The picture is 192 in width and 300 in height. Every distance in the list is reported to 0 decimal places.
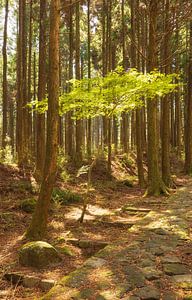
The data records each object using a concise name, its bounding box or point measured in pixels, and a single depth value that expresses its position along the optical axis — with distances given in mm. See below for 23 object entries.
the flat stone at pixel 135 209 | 10628
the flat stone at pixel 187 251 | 6309
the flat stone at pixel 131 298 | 4461
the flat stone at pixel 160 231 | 7779
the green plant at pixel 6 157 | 15611
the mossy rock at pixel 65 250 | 7008
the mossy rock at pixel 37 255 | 6242
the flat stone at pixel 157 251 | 6355
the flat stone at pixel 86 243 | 7375
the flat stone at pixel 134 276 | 4949
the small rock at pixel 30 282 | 5502
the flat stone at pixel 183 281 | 4821
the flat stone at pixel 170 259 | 5906
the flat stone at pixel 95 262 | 5891
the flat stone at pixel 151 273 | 5172
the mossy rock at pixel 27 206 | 10227
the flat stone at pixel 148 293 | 4492
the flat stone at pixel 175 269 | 5398
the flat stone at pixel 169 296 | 4465
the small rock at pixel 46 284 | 5348
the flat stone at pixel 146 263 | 5715
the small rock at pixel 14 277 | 5672
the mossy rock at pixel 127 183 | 17141
